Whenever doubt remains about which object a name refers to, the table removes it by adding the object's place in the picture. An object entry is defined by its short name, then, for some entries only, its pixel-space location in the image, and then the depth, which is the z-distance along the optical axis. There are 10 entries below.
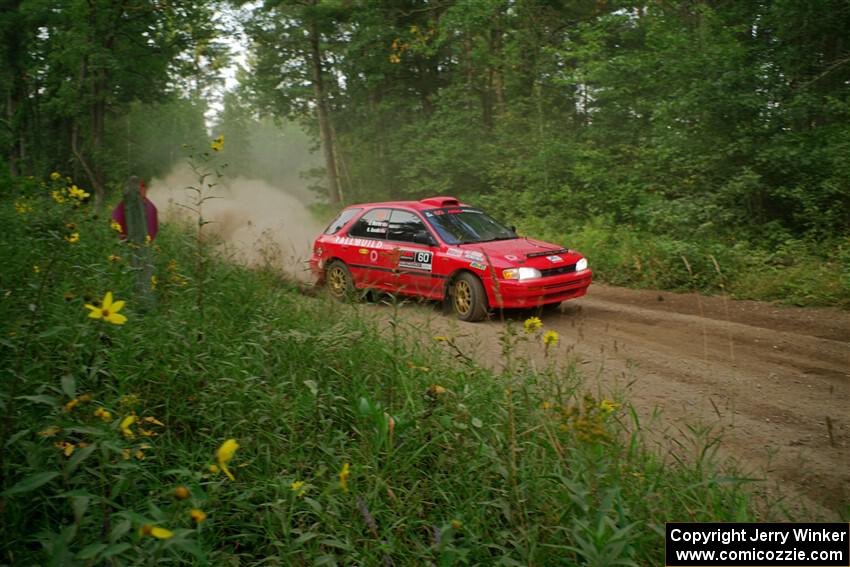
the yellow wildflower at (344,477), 2.72
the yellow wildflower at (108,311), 2.47
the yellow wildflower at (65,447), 2.58
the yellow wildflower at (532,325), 3.70
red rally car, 8.33
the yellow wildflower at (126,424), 2.30
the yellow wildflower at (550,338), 3.49
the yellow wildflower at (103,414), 2.55
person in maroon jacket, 6.57
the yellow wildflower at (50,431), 2.59
